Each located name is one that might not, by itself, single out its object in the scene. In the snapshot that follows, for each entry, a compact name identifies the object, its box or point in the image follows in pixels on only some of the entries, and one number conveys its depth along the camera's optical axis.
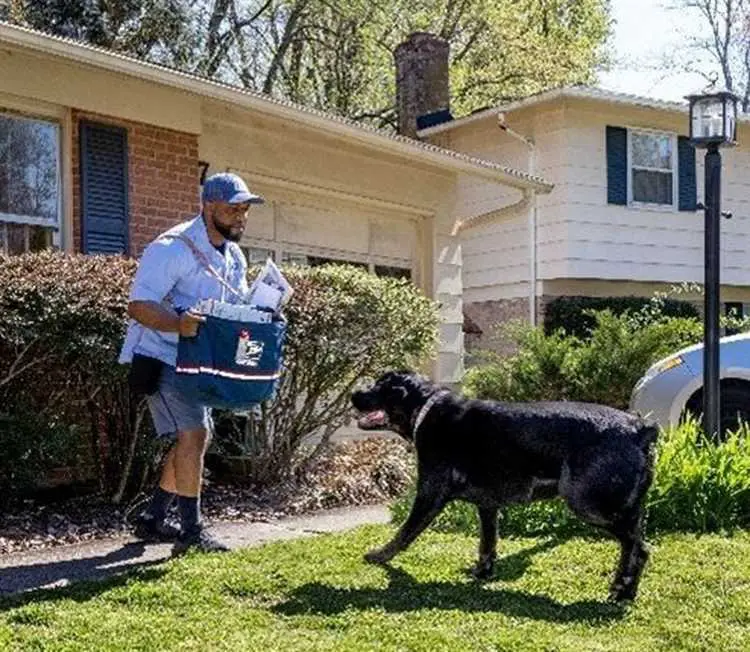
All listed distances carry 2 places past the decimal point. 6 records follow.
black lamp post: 7.90
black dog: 5.00
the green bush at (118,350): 6.51
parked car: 8.88
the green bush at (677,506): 6.62
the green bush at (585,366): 11.17
